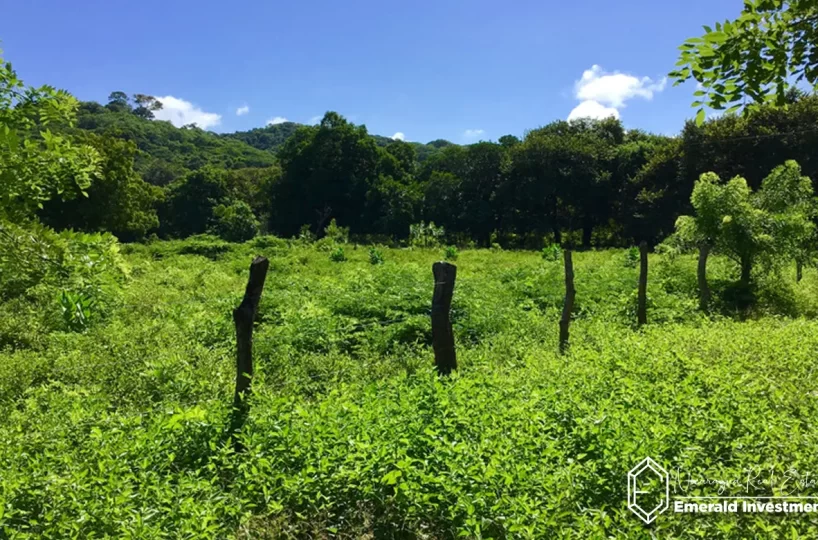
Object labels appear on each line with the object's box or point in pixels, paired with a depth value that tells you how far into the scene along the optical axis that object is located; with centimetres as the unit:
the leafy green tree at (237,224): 3888
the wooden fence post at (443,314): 591
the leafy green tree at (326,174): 4038
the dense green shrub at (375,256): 2202
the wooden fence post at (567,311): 789
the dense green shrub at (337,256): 2215
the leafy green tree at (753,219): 1165
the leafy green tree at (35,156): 328
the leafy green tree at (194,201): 4744
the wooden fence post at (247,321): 481
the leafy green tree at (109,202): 2627
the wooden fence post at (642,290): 964
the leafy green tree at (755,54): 260
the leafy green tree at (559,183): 3338
